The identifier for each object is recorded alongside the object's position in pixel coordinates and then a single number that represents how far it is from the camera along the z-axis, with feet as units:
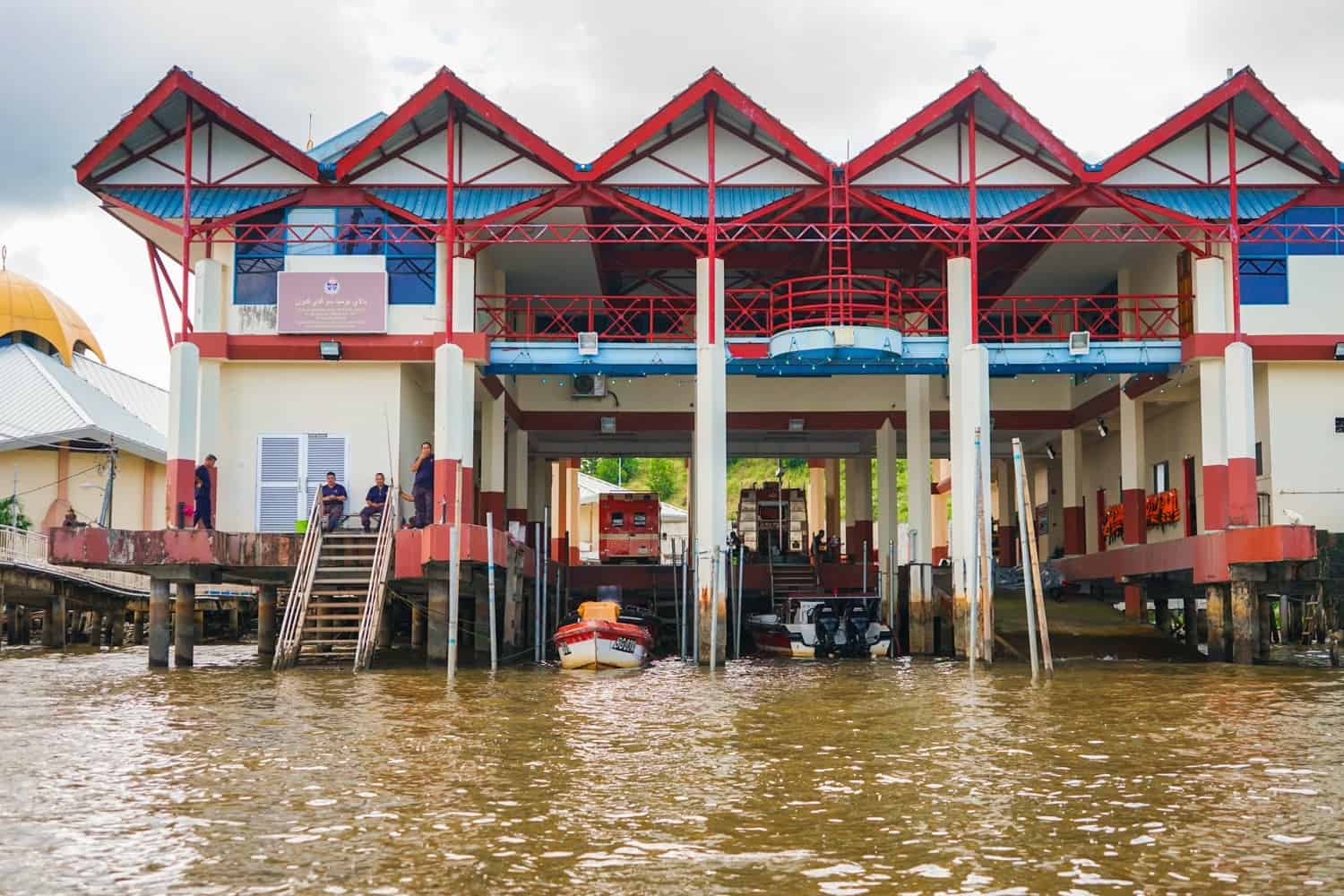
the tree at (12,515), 152.87
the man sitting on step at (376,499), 96.84
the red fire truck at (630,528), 143.02
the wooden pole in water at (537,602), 109.19
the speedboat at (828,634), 105.40
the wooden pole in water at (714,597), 94.79
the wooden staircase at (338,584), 88.84
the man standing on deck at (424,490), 96.22
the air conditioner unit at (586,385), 128.26
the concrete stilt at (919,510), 108.99
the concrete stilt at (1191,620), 119.14
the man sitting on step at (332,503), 96.63
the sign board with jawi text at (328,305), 102.22
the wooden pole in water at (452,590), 86.53
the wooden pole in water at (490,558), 88.79
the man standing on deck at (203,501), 95.04
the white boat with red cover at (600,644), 97.19
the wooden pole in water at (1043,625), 82.89
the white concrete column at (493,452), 115.55
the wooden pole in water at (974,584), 90.07
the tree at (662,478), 324.39
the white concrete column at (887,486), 132.46
